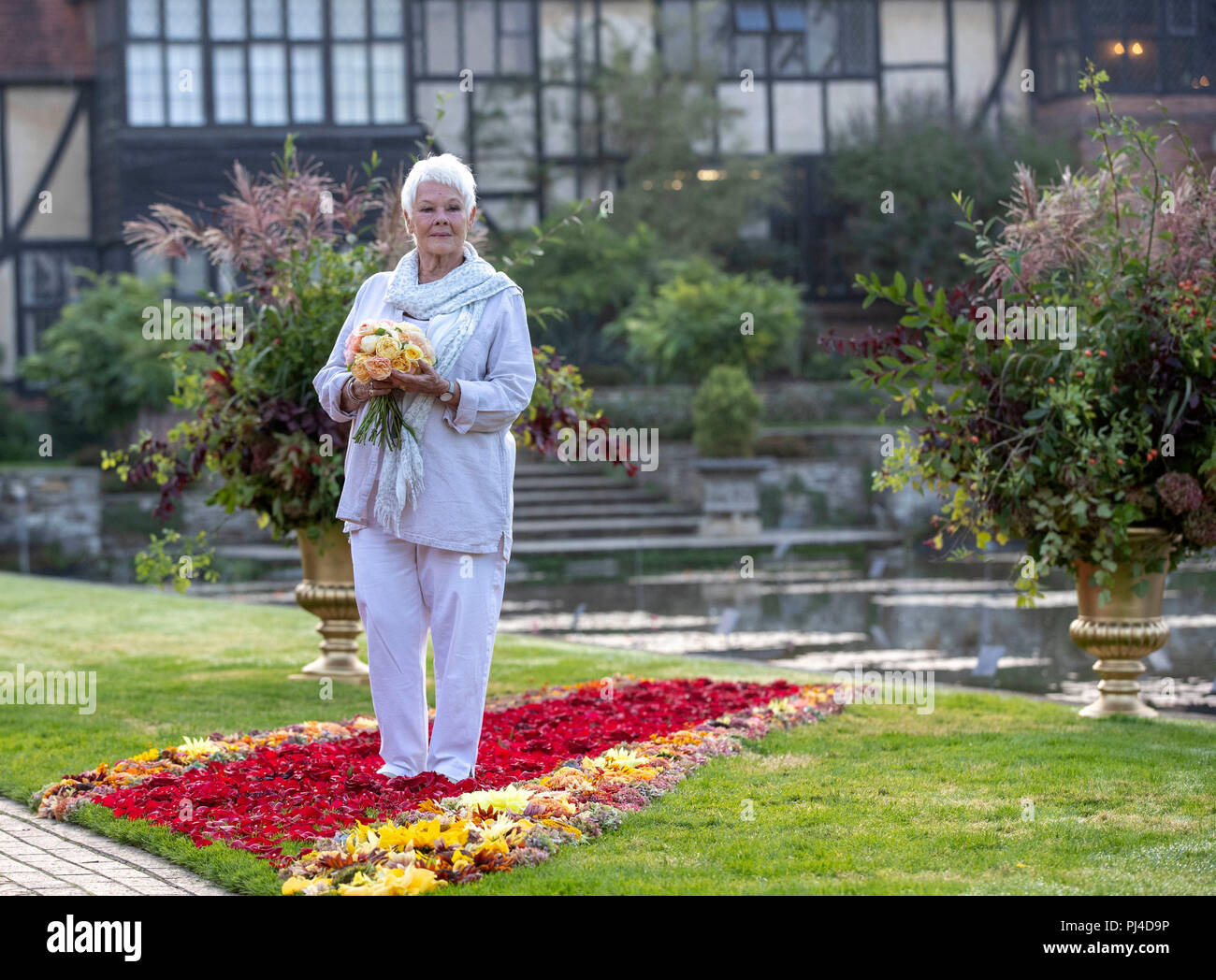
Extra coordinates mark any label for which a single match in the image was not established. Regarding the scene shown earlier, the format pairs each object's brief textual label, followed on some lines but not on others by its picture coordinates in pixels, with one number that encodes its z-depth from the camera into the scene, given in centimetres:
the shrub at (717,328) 4519
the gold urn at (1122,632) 1357
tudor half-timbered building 5694
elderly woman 964
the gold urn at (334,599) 1559
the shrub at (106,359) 4916
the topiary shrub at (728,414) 4409
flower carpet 817
